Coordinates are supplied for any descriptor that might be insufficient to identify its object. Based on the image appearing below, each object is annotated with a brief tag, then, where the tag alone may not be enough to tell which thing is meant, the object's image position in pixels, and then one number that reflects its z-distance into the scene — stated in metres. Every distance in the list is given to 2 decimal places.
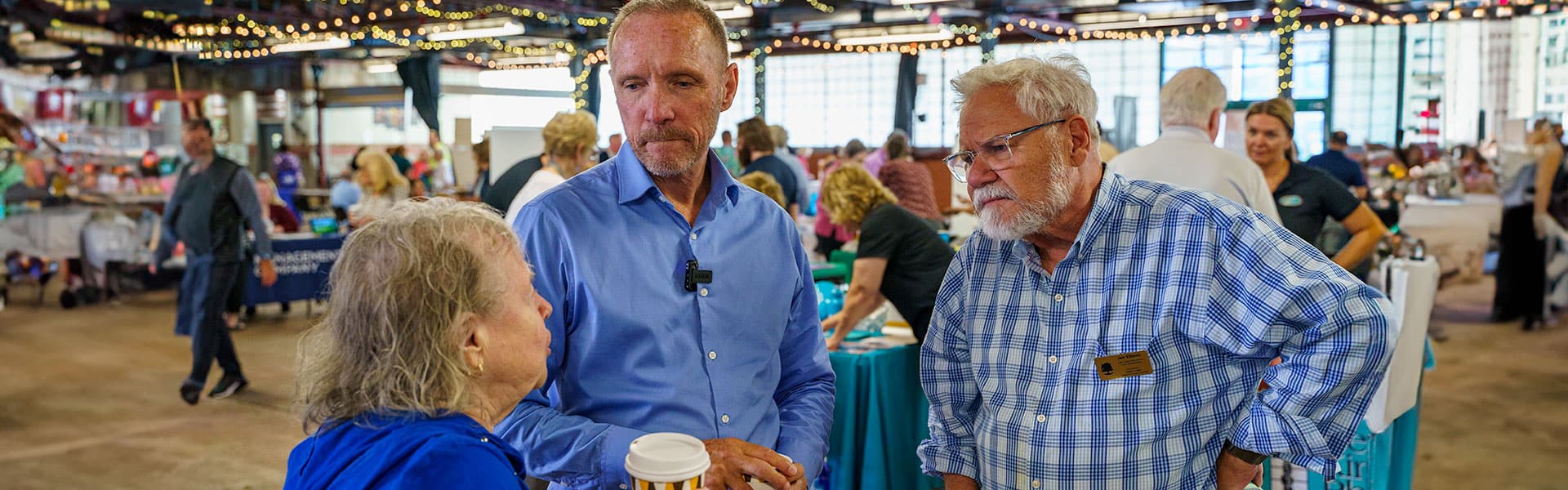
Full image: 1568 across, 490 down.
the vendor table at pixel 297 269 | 8.55
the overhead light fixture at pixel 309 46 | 17.95
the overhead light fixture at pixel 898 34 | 16.09
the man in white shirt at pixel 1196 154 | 3.32
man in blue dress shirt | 1.49
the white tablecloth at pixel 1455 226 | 10.86
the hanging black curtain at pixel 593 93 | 19.97
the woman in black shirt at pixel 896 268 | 3.80
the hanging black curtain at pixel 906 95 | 19.41
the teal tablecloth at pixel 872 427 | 3.63
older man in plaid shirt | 1.56
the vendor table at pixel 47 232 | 10.23
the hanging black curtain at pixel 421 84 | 15.17
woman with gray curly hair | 1.08
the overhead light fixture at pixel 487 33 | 14.96
